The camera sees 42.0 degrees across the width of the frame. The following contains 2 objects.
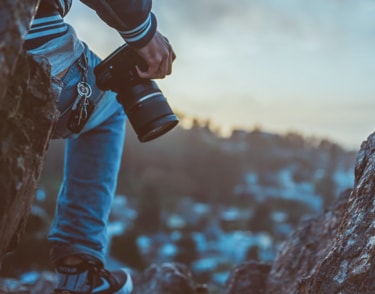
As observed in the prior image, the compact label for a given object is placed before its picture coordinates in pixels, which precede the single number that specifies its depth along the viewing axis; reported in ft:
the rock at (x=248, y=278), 10.06
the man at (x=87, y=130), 6.31
